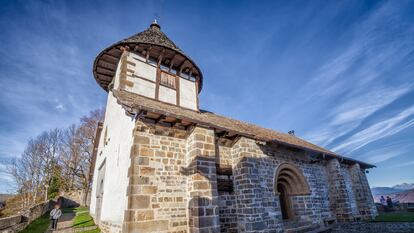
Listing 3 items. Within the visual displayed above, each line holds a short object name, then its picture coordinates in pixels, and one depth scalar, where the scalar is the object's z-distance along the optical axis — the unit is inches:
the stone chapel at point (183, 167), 201.9
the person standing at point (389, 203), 623.0
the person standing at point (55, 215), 309.6
